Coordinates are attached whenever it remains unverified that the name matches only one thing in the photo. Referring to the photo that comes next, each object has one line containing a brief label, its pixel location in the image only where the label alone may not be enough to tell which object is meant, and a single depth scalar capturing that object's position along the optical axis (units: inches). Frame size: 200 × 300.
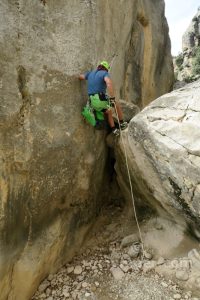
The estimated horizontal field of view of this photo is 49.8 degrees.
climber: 150.2
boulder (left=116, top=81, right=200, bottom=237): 129.7
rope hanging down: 157.7
